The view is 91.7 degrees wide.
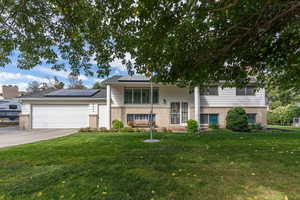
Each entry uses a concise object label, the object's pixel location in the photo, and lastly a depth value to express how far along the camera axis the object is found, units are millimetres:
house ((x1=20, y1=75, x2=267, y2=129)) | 12578
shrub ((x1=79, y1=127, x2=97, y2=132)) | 11297
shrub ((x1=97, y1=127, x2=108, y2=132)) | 11633
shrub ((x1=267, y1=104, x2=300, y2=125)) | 20614
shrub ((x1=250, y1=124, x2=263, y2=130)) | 12750
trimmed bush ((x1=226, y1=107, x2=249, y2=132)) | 11930
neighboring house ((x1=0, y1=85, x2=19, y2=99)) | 39156
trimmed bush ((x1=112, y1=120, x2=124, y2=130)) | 11805
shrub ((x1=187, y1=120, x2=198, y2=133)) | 11508
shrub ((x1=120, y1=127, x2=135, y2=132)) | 11518
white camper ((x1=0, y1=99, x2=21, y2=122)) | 21734
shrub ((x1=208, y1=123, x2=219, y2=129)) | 12852
